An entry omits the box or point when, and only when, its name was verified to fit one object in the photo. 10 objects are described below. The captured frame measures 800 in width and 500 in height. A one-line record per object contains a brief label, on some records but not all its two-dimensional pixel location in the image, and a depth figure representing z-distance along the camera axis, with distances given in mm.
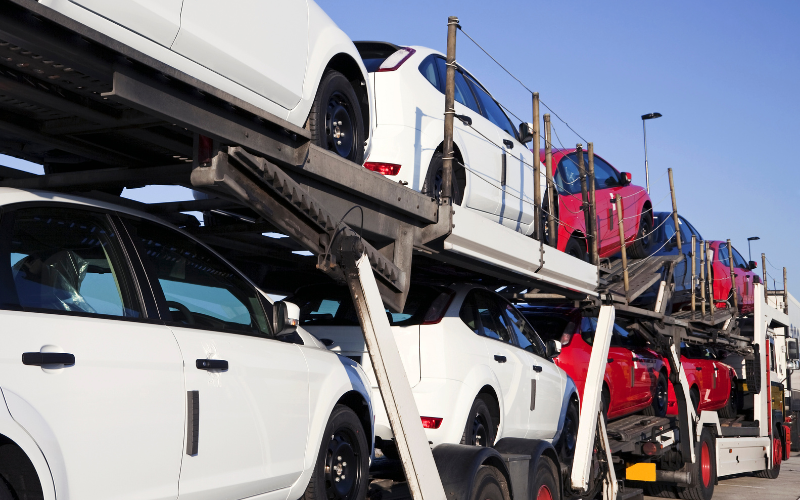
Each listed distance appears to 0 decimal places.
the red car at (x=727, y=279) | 13586
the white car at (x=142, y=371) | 2590
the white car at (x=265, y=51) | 2912
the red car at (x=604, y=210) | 9125
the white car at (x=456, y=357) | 5512
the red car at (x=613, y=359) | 8547
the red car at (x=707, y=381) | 11597
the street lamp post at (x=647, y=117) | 21659
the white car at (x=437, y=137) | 5762
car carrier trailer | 2912
